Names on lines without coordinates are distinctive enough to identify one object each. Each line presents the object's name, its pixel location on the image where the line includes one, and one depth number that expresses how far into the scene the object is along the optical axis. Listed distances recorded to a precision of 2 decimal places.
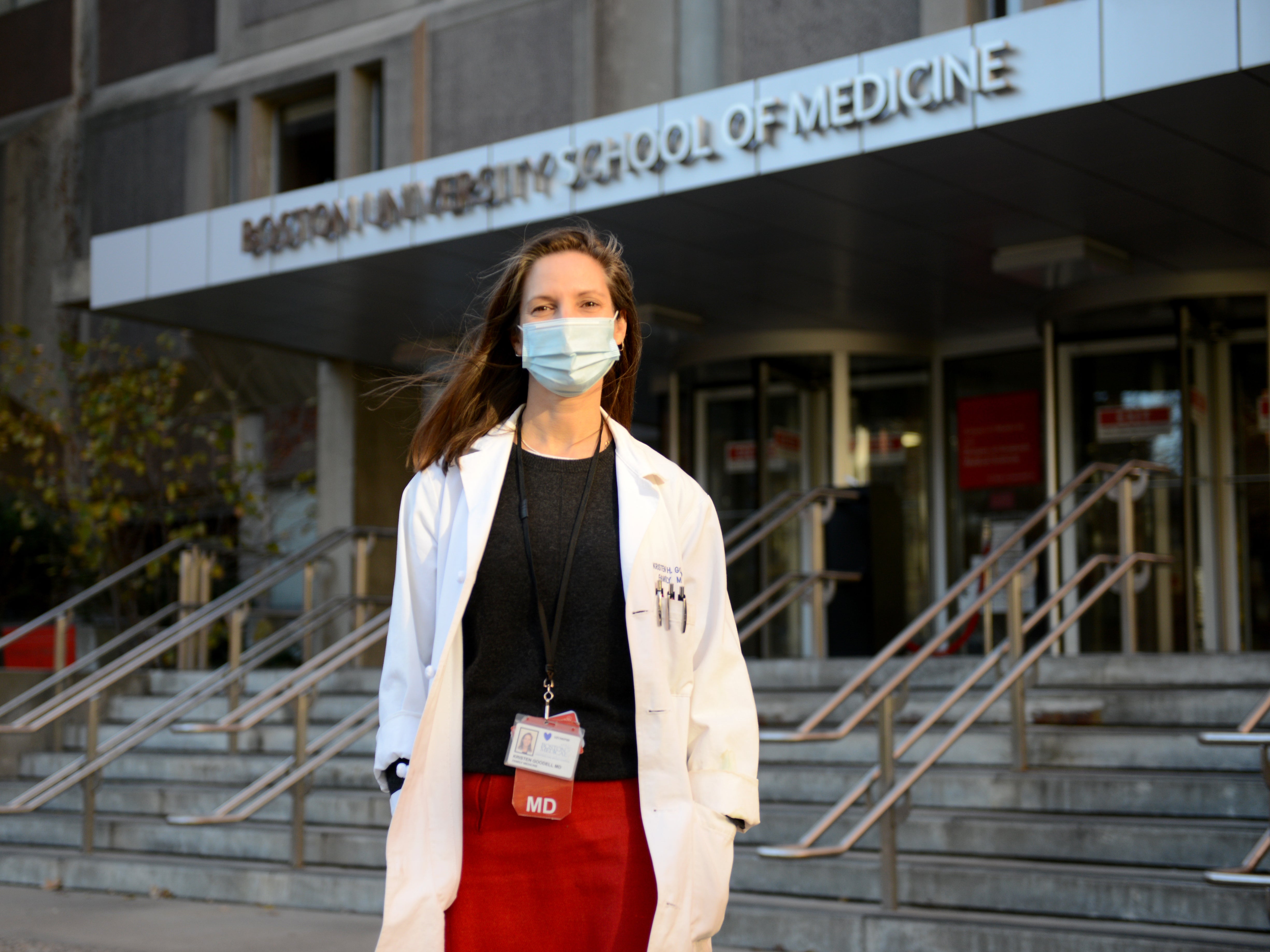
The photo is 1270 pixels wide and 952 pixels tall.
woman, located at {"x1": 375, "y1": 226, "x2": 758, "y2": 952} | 2.20
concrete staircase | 4.77
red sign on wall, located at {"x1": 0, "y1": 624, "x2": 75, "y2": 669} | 14.06
